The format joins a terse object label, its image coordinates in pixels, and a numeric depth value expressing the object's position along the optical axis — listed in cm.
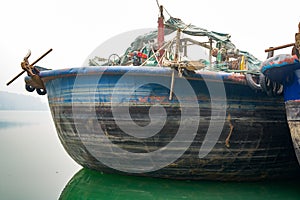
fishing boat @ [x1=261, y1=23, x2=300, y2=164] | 386
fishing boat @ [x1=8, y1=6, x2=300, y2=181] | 477
